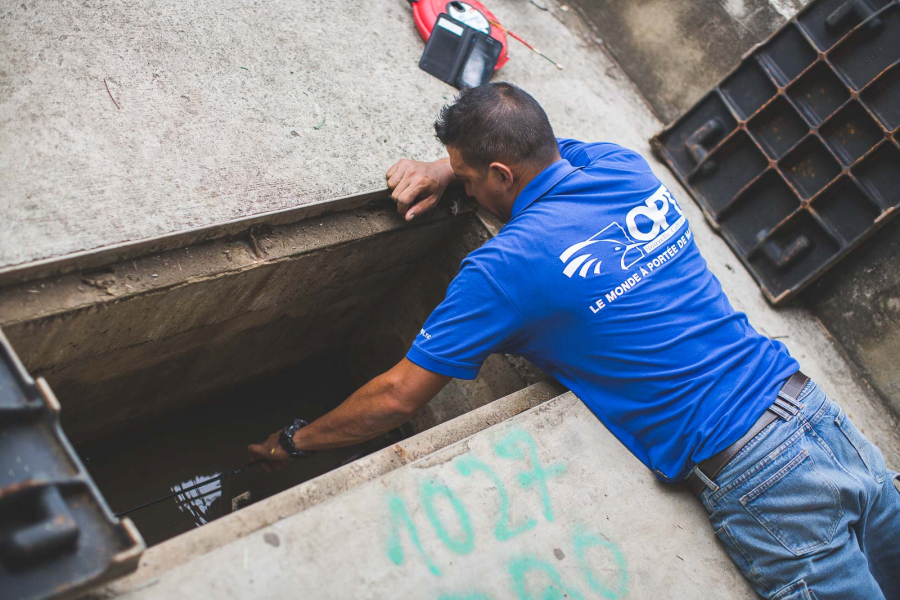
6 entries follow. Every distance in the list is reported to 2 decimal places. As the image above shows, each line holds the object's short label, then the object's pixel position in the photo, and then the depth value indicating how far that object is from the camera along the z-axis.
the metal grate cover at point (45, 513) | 1.27
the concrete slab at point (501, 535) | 1.61
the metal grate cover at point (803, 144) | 3.13
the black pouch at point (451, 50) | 3.17
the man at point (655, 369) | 1.95
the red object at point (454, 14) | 3.26
